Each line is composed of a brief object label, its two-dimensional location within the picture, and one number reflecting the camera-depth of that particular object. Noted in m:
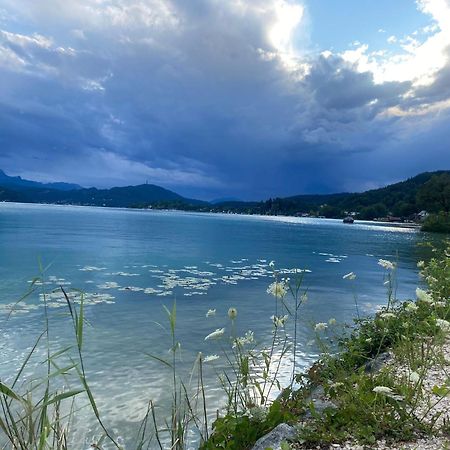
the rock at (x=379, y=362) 6.79
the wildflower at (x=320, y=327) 6.02
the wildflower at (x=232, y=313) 4.71
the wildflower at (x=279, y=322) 5.47
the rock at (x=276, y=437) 4.18
